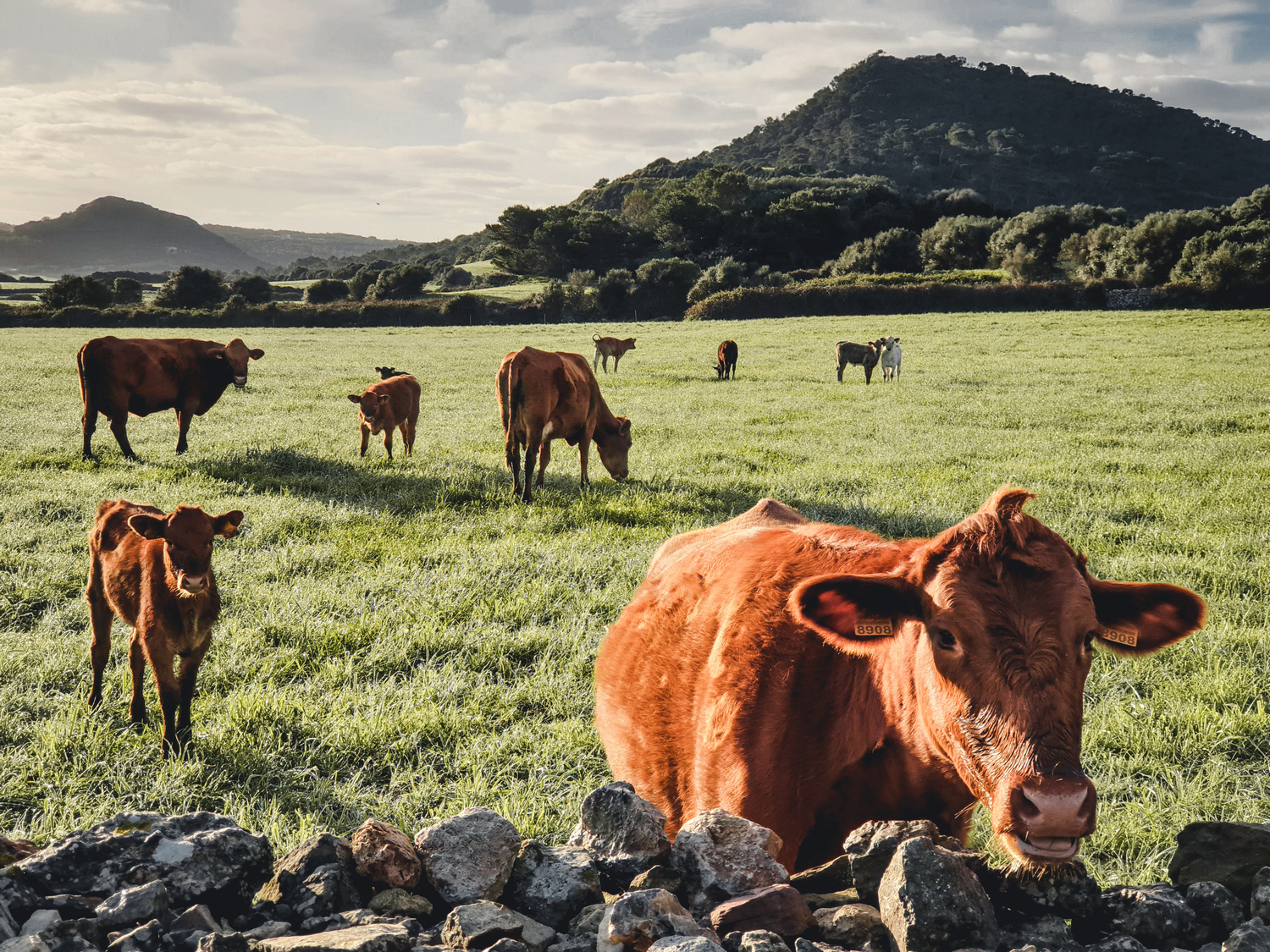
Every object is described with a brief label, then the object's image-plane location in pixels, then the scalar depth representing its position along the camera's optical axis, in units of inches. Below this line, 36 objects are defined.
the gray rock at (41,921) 77.2
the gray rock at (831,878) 92.5
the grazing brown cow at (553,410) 402.0
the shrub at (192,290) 3036.4
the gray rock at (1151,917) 82.9
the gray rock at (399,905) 86.3
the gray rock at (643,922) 76.7
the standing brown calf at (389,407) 484.7
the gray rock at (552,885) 88.5
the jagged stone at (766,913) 81.0
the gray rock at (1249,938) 76.1
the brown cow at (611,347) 1140.5
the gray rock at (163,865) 85.4
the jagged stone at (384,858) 89.5
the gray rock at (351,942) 72.4
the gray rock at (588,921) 84.6
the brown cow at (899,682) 78.7
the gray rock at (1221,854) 89.0
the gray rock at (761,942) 75.4
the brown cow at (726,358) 976.9
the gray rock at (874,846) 84.5
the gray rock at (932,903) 75.0
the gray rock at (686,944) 71.4
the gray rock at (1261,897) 82.9
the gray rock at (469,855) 88.7
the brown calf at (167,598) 155.3
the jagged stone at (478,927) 79.5
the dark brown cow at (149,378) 474.0
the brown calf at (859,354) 937.5
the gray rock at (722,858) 87.2
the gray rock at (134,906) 77.9
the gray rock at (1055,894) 84.1
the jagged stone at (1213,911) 84.4
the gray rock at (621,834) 94.0
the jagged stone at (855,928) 81.0
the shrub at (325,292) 3277.6
